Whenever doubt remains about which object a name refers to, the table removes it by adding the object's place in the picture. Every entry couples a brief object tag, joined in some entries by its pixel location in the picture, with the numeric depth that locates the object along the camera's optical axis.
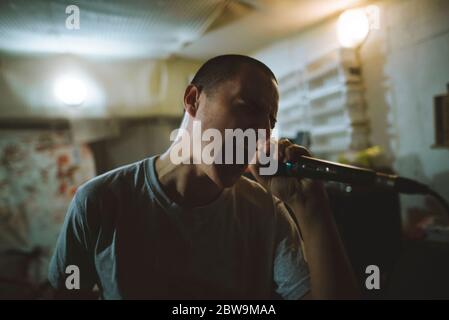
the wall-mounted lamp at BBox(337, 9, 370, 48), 3.51
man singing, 1.41
